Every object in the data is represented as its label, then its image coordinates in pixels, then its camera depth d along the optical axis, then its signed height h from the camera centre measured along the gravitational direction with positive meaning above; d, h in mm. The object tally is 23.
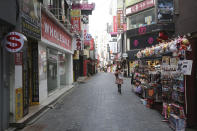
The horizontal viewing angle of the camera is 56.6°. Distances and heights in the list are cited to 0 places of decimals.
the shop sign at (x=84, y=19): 30628 +8137
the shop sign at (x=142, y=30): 27594 +5655
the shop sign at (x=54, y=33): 10528 +2465
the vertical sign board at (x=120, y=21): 33250 +8395
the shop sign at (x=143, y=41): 26859 +4040
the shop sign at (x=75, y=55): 23538 +1592
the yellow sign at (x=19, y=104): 6289 -1254
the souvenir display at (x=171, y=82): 5637 -601
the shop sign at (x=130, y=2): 29275 +10676
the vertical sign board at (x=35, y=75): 9375 -359
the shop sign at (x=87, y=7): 29719 +9995
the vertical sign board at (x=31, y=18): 7059 +2152
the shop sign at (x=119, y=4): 41003 +14504
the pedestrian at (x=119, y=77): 13094 -713
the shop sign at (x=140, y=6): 26703 +9419
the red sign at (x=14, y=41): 5718 +862
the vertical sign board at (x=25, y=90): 6981 -852
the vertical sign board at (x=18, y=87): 6292 -670
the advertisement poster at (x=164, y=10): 16703 +5253
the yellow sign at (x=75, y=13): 20125 +6031
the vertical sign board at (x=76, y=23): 20220 +4973
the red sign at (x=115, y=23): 38038 +9583
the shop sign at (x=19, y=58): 6330 +362
